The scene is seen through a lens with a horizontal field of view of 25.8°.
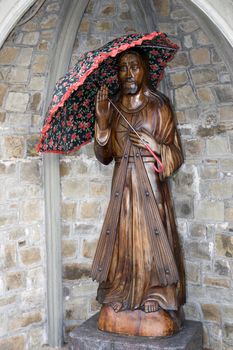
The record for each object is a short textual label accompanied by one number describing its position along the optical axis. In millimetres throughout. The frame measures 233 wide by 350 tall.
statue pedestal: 3195
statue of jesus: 3357
